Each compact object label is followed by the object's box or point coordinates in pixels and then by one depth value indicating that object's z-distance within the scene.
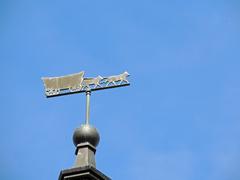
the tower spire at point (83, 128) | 21.86
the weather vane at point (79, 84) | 24.38
